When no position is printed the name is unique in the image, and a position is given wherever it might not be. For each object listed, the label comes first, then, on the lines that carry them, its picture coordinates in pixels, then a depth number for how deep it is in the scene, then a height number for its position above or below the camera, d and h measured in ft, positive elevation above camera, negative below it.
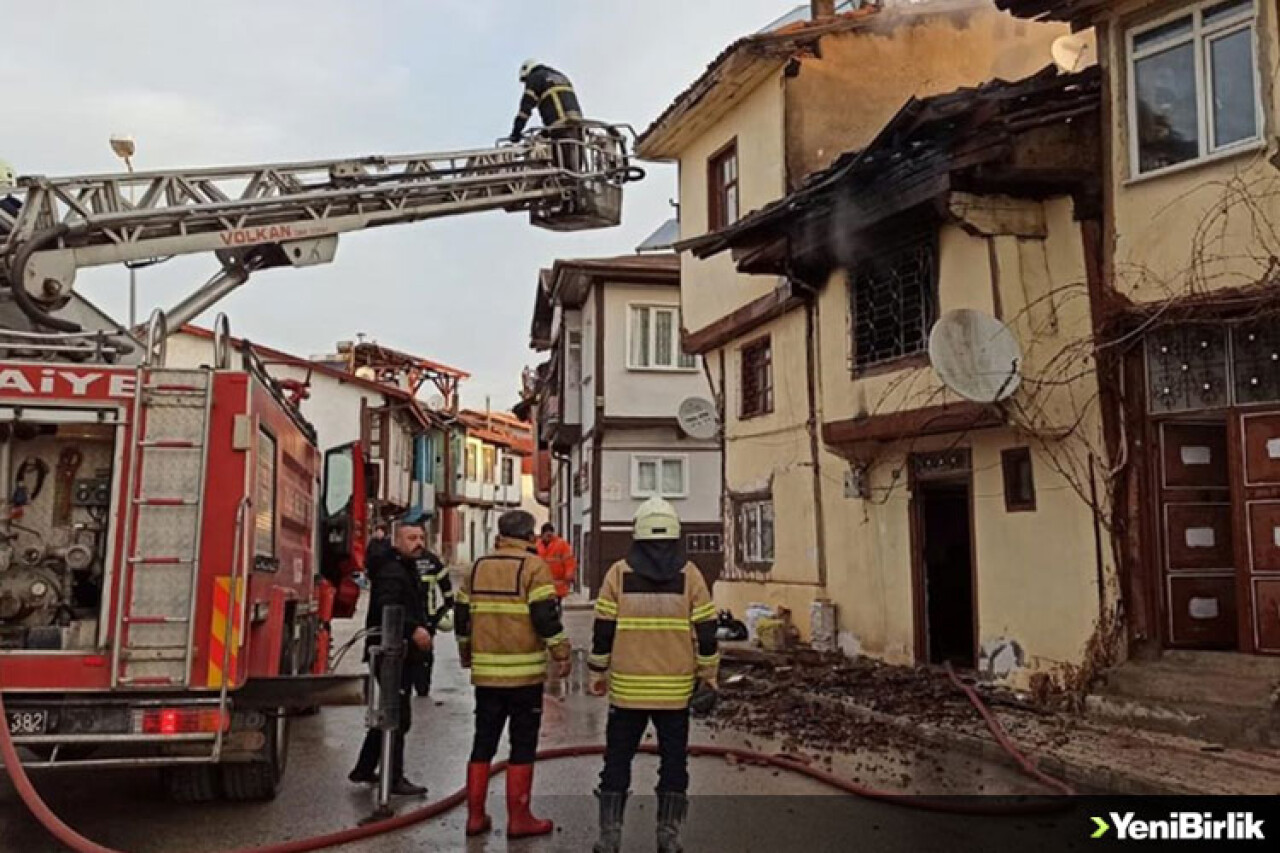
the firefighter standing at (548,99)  40.93 +17.40
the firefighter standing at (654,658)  18.33 -1.38
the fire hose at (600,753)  16.96 -4.30
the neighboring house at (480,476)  189.78 +17.98
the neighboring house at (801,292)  42.16 +12.28
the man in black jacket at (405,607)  23.34 -0.78
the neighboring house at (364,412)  104.29 +17.89
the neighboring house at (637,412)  80.69 +11.58
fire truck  18.21 +0.13
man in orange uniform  51.49 +0.89
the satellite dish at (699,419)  55.26 +7.63
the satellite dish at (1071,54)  39.24 +18.38
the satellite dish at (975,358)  30.89 +5.97
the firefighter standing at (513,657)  19.75 -1.47
